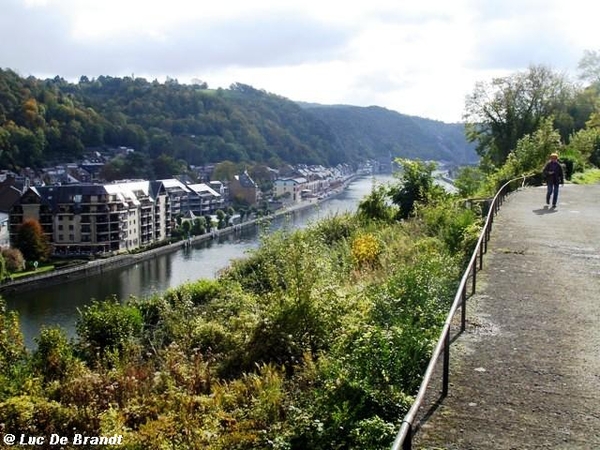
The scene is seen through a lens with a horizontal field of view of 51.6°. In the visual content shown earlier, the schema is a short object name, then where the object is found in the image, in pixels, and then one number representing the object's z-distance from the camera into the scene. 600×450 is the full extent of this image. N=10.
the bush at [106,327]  12.73
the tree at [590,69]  43.03
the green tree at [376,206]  20.27
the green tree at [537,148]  24.30
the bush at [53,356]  10.19
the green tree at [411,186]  20.45
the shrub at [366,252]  11.83
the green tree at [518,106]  36.94
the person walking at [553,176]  14.65
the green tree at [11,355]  9.40
